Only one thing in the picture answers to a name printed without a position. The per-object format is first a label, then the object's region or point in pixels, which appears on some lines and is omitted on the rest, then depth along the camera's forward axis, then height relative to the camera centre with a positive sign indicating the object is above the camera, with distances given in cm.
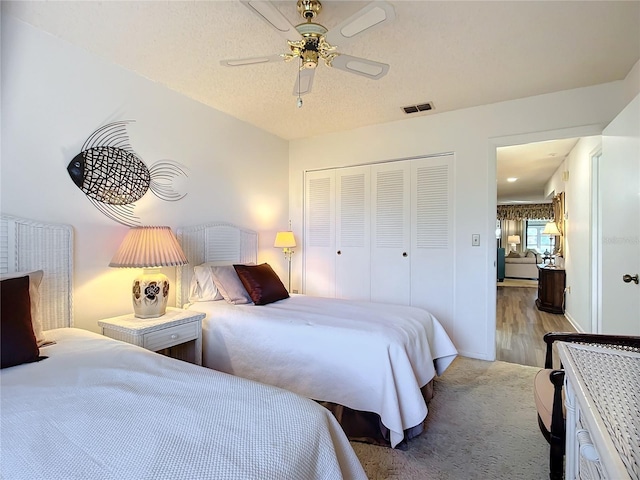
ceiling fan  146 +104
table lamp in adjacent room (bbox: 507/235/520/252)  1037 +0
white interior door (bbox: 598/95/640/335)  193 +13
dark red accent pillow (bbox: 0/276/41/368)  138 -40
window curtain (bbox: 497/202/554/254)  1055 +77
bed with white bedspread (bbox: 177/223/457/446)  188 -74
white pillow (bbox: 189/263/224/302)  294 -43
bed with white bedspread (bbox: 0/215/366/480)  81 -55
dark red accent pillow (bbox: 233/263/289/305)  288 -42
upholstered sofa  925 -73
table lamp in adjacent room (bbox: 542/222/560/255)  591 +19
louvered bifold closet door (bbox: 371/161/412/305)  370 +9
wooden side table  512 -78
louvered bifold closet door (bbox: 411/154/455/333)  344 +4
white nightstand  207 -62
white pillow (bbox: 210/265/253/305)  286 -42
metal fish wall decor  229 +49
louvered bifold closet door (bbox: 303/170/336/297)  421 +7
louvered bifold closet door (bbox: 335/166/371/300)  396 +8
